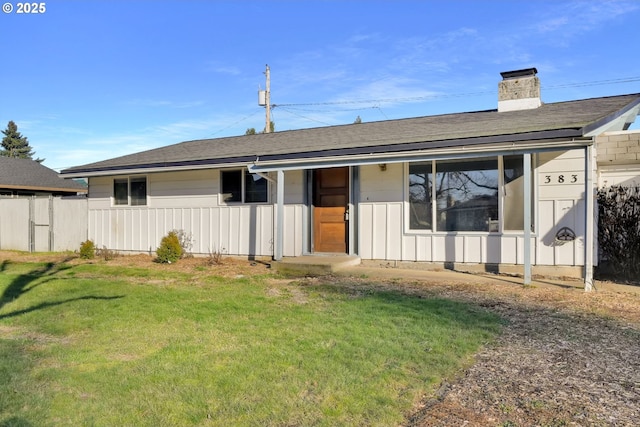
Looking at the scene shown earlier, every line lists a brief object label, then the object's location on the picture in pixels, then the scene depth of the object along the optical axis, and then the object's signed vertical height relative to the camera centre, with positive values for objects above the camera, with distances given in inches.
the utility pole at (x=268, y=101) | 997.0 +236.0
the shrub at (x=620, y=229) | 335.3 -11.7
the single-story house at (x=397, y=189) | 331.9 +20.2
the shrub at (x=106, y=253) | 493.0 -44.7
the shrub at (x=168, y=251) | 448.8 -36.9
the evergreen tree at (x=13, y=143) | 2500.0 +362.3
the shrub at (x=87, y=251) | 495.5 -40.9
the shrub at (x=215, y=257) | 436.5 -42.7
